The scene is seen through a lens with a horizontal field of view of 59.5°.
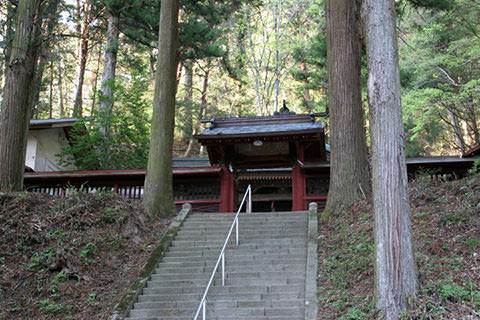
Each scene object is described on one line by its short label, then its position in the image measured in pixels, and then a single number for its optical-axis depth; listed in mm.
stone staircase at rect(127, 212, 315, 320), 7086
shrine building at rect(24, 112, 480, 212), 12750
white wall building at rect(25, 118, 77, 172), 16312
